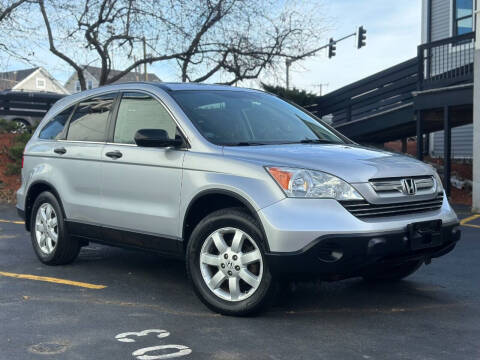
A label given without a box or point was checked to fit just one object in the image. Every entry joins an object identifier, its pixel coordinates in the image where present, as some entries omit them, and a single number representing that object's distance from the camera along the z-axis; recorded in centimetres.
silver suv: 454
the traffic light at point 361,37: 3047
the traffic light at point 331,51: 3291
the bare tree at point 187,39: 1678
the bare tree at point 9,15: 1677
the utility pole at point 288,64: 1820
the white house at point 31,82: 6619
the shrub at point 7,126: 2041
